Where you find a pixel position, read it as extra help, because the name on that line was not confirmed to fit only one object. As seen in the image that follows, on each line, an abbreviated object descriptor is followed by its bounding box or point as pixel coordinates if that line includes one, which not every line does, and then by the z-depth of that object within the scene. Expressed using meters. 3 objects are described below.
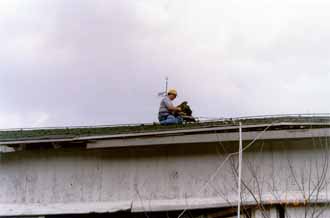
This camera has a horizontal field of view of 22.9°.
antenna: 15.94
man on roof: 14.81
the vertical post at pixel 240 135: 10.42
